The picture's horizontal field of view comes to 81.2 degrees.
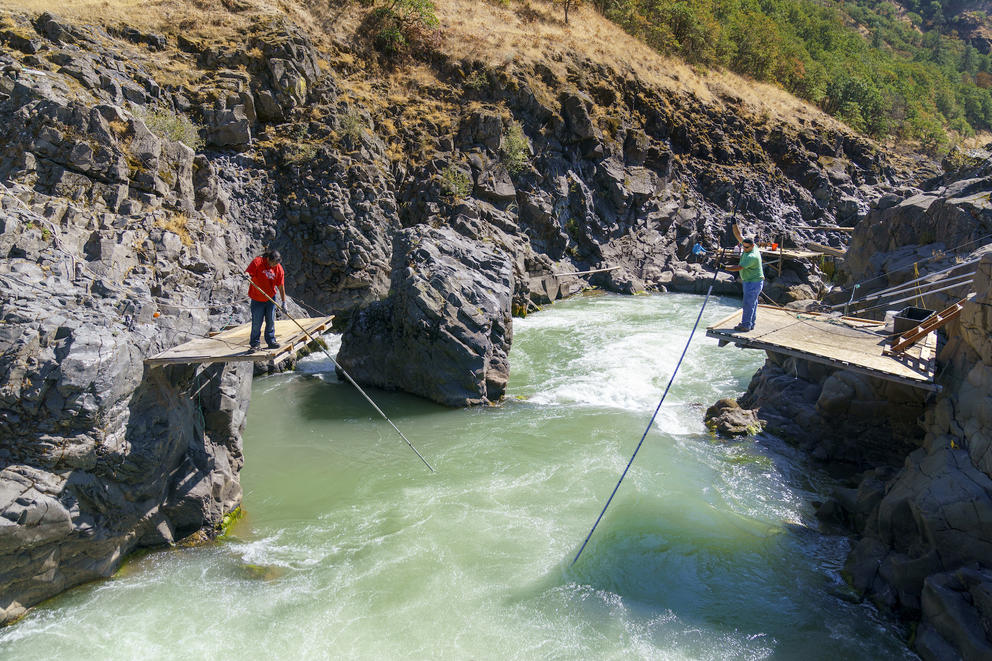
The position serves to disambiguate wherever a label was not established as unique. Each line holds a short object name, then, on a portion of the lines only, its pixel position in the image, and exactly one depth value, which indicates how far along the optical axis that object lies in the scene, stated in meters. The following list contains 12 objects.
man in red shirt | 9.05
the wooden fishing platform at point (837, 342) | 8.94
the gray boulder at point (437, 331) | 14.43
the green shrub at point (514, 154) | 28.00
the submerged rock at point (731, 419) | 13.03
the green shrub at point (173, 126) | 17.56
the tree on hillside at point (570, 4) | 39.97
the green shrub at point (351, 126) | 23.98
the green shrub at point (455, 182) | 25.14
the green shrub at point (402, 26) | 30.19
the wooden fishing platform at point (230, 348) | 8.21
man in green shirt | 10.05
